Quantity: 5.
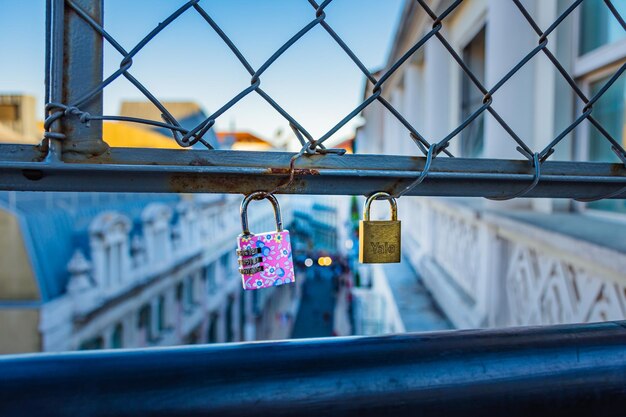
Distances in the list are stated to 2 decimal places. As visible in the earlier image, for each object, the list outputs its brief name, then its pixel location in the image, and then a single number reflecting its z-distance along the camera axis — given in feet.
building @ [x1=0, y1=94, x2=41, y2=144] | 39.14
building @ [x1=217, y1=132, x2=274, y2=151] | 96.89
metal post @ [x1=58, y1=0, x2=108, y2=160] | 1.82
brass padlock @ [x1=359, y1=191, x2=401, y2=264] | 2.17
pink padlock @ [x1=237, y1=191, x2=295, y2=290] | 2.06
